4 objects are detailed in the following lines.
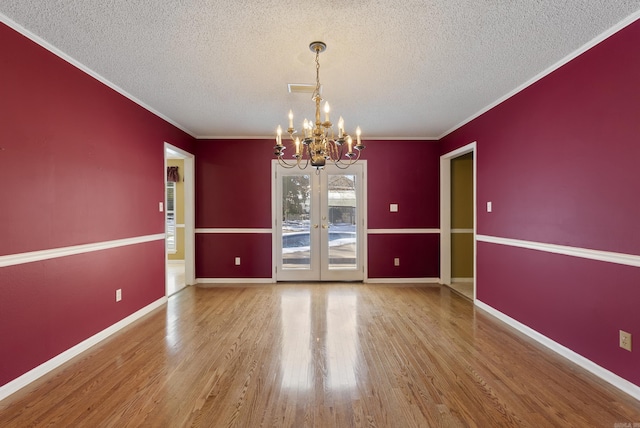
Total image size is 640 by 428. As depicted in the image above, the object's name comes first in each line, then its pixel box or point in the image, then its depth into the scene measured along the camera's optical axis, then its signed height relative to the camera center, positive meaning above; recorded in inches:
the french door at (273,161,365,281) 209.9 -7.2
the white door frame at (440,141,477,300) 208.4 -4.8
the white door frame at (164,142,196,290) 203.3 -3.7
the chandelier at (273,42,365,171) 92.4 +21.6
